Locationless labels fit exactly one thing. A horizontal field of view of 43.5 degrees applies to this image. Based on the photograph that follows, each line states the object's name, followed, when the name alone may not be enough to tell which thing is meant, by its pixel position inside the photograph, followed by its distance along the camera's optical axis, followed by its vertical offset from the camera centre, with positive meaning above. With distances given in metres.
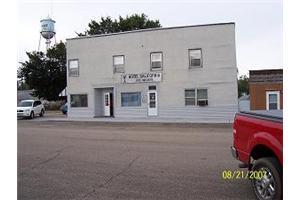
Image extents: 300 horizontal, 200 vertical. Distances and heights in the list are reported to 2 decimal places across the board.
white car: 32.50 -1.21
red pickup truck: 5.32 -0.89
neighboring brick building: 29.00 +0.42
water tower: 56.65 +10.02
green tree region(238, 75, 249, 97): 77.44 +1.61
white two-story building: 26.81 +1.52
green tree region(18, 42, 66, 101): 48.66 +2.85
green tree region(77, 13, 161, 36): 47.66 +9.10
